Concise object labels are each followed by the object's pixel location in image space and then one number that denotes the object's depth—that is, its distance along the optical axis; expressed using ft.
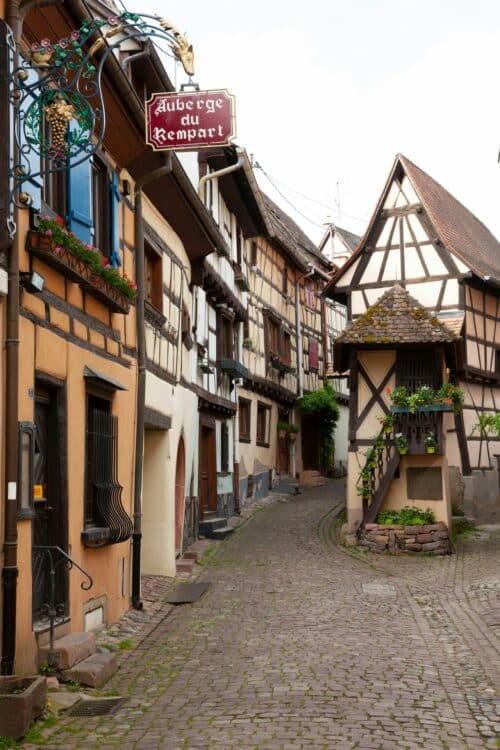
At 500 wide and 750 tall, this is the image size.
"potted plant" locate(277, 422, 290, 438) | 90.12
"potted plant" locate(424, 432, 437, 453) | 57.93
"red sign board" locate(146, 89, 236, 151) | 33.35
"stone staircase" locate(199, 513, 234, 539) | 58.42
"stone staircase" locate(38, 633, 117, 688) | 24.54
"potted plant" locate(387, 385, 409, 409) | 59.41
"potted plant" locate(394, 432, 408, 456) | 58.65
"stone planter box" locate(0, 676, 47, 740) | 19.07
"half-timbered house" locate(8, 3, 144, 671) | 24.80
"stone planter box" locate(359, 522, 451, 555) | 56.70
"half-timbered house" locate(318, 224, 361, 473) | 109.91
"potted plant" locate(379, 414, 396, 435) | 59.67
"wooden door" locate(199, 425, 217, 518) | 62.08
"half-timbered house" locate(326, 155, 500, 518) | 70.18
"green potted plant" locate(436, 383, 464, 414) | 58.39
